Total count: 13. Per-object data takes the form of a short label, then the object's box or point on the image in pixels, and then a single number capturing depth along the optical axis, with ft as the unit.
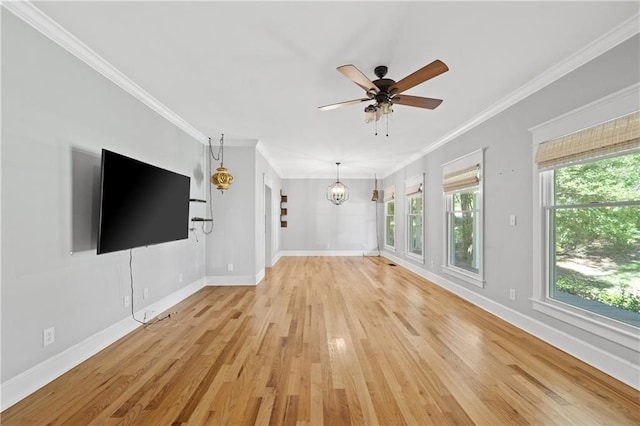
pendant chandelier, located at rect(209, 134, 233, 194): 15.20
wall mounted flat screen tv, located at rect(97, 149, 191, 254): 7.80
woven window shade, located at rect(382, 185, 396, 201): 25.77
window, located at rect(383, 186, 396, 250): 26.25
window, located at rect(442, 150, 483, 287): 13.15
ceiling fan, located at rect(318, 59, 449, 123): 7.01
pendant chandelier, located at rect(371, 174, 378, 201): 28.99
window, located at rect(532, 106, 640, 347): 7.23
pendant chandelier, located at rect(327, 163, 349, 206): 27.04
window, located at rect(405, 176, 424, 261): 20.28
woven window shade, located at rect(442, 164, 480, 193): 13.10
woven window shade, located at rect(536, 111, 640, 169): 6.94
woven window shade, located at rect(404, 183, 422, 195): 19.81
